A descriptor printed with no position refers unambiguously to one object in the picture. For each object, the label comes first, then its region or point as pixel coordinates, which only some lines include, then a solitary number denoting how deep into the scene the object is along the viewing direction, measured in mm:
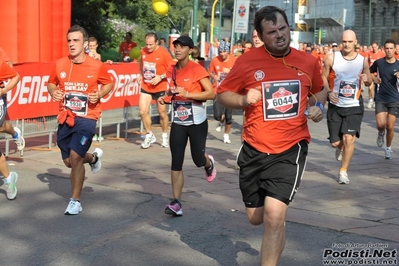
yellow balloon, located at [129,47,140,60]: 22578
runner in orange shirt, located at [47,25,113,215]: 7930
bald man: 9992
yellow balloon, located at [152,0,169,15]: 20031
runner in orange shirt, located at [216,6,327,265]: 5273
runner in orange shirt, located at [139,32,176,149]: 13422
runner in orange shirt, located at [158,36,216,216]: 7820
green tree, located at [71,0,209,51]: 30531
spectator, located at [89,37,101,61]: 14320
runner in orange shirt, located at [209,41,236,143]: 13945
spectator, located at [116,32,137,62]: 24172
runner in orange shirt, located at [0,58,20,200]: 8336
